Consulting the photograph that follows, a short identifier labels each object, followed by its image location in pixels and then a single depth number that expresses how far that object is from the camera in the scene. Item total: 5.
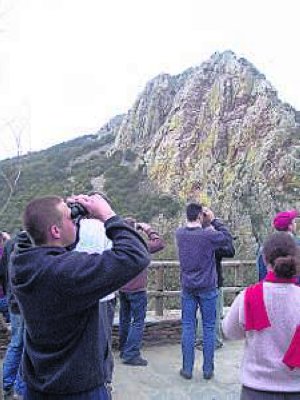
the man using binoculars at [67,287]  2.22
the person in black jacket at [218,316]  5.93
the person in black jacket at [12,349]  4.43
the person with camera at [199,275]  5.01
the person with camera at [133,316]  5.65
